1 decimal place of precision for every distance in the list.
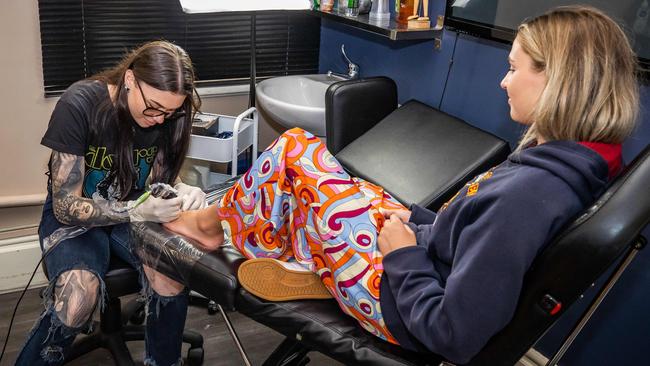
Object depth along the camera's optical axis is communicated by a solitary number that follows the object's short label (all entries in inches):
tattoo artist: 62.2
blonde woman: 41.5
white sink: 90.1
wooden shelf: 83.7
